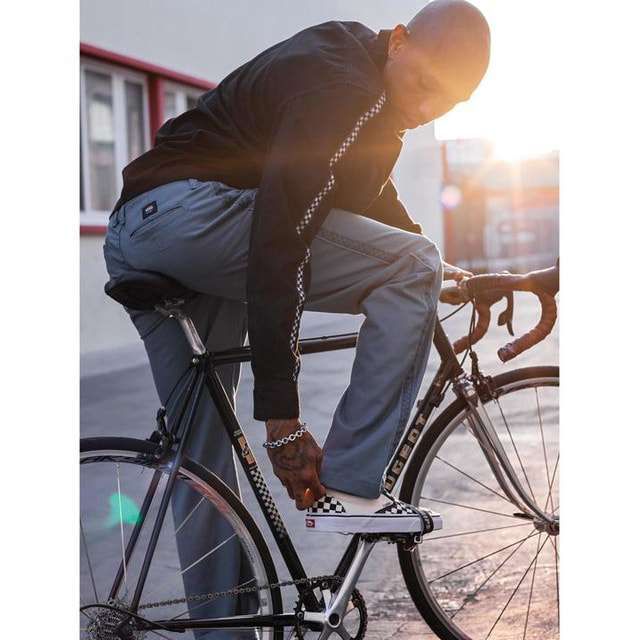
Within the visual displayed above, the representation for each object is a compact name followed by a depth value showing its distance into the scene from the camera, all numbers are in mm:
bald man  1752
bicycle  1938
